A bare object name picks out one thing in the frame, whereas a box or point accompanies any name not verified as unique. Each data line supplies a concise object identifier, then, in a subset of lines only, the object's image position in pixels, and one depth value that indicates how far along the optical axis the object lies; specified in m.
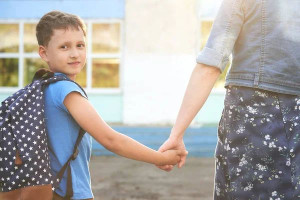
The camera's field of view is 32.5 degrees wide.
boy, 2.22
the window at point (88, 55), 12.24
